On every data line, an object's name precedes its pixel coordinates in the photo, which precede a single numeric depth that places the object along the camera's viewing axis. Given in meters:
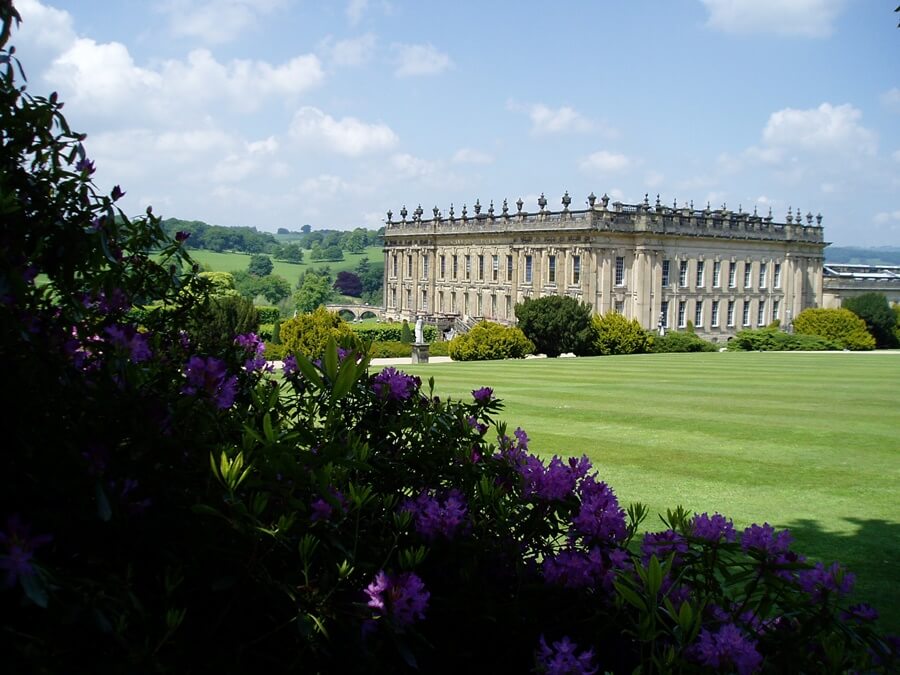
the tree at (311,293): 113.06
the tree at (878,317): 62.62
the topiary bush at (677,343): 47.84
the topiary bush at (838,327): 56.97
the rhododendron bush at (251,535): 2.44
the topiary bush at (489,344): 41.62
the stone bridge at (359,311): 97.78
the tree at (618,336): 45.12
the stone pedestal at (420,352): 40.06
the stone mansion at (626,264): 62.81
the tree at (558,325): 45.00
